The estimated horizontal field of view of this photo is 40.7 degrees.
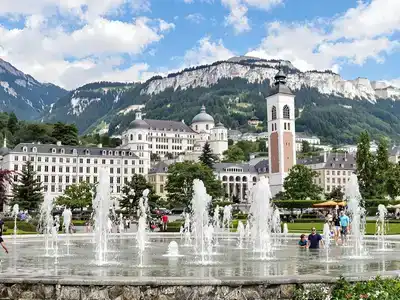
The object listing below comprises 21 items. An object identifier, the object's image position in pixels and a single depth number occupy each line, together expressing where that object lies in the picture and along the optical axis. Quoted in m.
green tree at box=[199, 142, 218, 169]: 136.00
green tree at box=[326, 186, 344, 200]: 108.56
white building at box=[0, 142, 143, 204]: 119.62
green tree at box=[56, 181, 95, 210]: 88.88
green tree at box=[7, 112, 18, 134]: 169.62
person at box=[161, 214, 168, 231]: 47.89
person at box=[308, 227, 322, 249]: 26.61
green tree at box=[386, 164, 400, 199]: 75.19
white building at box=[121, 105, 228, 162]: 192.12
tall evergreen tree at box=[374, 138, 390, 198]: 83.06
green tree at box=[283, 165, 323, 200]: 98.81
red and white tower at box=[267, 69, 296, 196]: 122.56
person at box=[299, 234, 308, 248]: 27.51
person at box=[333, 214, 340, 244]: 32.25
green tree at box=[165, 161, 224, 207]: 92.39
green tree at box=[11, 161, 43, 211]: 73.94
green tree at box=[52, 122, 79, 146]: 141.88
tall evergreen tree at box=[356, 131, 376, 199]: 84.06
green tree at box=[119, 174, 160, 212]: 75.38
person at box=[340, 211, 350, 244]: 30.58
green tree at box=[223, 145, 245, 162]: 182.07
